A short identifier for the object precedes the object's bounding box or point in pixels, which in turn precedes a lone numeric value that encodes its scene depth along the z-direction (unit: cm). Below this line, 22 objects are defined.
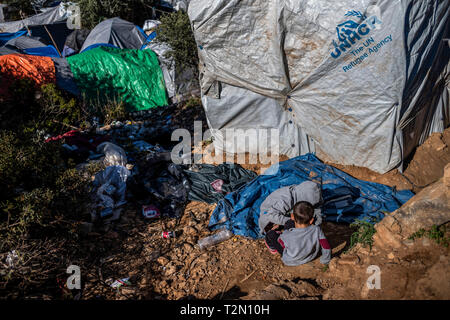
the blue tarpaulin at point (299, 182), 373
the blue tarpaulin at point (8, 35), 1055
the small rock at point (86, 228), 372
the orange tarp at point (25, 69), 650
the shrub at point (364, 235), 276
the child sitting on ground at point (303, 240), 285
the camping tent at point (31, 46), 906
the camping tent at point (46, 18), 1280
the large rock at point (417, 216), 249
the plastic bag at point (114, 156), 500
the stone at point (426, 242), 239
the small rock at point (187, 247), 358
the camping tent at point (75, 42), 1034
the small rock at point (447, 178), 258
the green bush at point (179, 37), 616
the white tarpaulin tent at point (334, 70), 346
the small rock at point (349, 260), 262
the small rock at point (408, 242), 247
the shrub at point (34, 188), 302
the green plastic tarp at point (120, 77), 761
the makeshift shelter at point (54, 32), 1190
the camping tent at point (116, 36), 947
